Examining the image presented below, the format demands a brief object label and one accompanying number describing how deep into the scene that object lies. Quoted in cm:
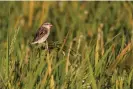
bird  990
